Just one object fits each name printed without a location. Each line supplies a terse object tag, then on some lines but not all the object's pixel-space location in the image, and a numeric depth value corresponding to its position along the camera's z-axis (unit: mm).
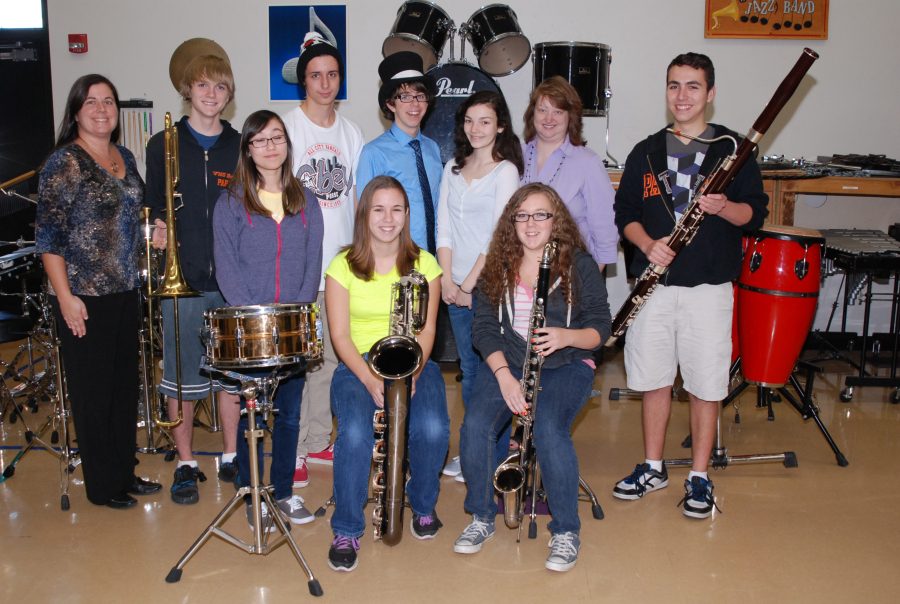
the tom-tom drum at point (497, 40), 4727
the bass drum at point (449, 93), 4539
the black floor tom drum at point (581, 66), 4652
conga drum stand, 3336
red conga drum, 3215
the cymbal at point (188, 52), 4191
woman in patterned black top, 2691
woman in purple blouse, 3156
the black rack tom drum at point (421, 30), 4738
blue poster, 5598
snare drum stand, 2314
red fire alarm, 5793
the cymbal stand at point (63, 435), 2980
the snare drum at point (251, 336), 2201
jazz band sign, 5371
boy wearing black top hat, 3109
